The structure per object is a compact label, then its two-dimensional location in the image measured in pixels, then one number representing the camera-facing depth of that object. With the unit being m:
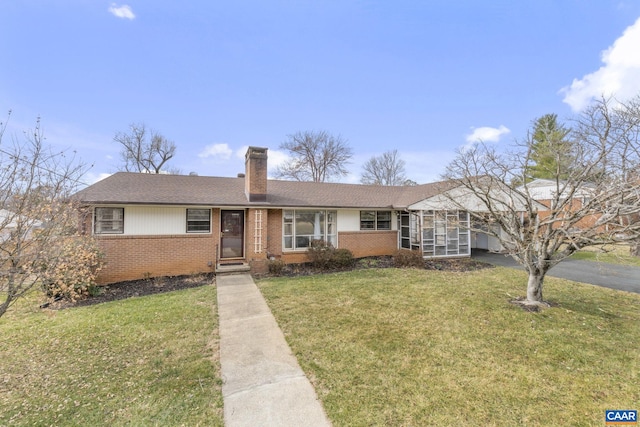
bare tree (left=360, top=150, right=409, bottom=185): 34.62
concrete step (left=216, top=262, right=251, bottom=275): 9.46
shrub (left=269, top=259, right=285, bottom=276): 9.46
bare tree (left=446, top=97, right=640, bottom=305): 4.94
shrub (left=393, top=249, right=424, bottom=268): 10.79
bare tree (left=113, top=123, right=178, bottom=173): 25.56
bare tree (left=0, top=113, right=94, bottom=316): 3.05
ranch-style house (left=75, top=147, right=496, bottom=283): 8.92
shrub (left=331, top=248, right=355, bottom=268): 10.56
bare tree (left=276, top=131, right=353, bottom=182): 30.03
